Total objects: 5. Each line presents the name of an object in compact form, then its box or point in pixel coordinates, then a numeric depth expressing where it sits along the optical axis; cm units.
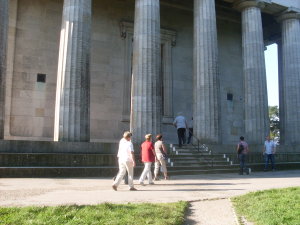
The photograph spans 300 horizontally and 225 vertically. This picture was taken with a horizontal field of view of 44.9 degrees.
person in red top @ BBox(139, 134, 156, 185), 1227
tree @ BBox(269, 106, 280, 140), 6450
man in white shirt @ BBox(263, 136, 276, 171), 1944
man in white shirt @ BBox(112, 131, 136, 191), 1055
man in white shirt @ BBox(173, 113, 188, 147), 1961
